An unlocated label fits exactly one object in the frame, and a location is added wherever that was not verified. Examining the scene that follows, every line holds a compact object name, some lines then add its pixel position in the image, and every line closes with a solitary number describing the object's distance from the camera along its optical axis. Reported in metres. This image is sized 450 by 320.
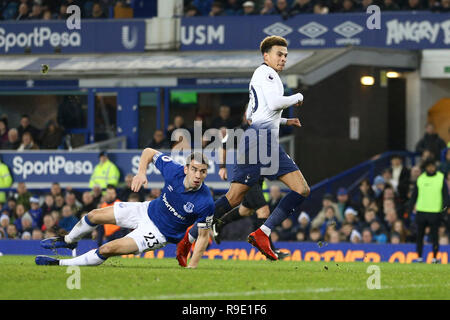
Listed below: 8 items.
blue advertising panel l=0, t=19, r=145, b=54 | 28.84
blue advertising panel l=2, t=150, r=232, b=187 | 26.16
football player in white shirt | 12.92
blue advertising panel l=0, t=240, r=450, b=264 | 20.75
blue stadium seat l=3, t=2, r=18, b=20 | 31.14
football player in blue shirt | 12.20
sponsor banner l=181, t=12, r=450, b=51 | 26.41
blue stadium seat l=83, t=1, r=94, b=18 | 30.23
